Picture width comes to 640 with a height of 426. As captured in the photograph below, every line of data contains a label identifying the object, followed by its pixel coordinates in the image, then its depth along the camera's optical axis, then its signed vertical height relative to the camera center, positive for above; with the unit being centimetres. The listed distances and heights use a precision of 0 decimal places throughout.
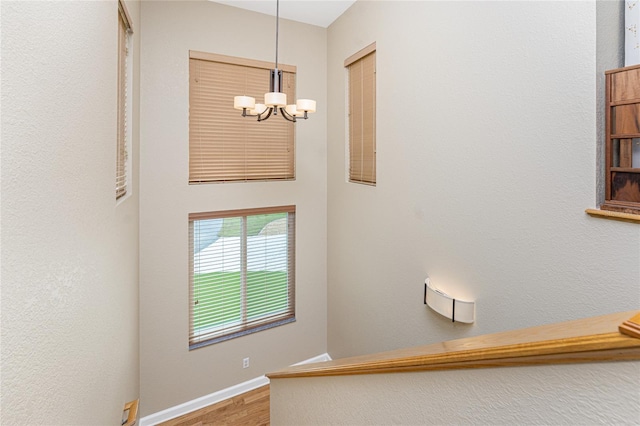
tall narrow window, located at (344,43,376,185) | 313 +93
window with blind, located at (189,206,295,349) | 345 -70
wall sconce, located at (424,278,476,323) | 212 -63
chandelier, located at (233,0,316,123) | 202 +69
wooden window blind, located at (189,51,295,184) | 330 +85
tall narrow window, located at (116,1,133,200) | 205 +73
